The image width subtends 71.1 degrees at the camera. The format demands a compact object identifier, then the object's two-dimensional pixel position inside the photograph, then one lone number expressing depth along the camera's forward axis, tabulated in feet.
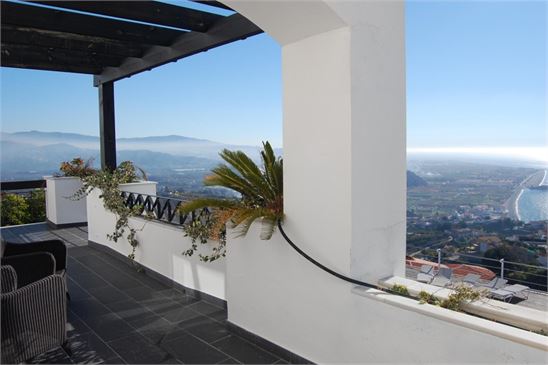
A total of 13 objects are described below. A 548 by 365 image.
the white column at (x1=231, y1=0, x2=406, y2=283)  7.95
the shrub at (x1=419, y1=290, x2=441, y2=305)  7.17
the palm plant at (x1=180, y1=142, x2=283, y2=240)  10.12
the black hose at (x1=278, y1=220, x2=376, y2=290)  7.98
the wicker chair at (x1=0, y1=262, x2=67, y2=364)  7.93
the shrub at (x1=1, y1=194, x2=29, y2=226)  27.40
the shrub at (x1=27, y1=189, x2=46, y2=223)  29.27
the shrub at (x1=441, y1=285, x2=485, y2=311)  6.93
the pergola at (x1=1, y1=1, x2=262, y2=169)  13.78
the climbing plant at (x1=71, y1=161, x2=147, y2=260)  17.19
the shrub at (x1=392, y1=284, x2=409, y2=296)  7.74
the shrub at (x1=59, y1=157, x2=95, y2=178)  26.43
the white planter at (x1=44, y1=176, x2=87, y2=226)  26.22
